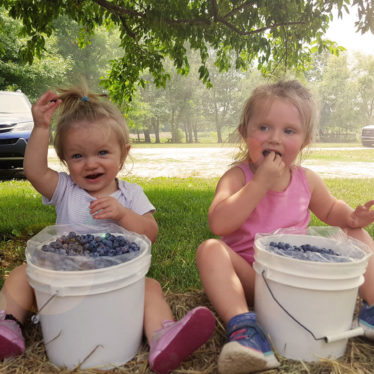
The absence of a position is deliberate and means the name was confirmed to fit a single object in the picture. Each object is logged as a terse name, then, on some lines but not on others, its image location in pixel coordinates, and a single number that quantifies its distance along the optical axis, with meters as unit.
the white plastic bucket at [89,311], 1.25
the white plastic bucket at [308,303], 1.29
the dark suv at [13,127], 7.39
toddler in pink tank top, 1.50
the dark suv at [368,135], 18.78
